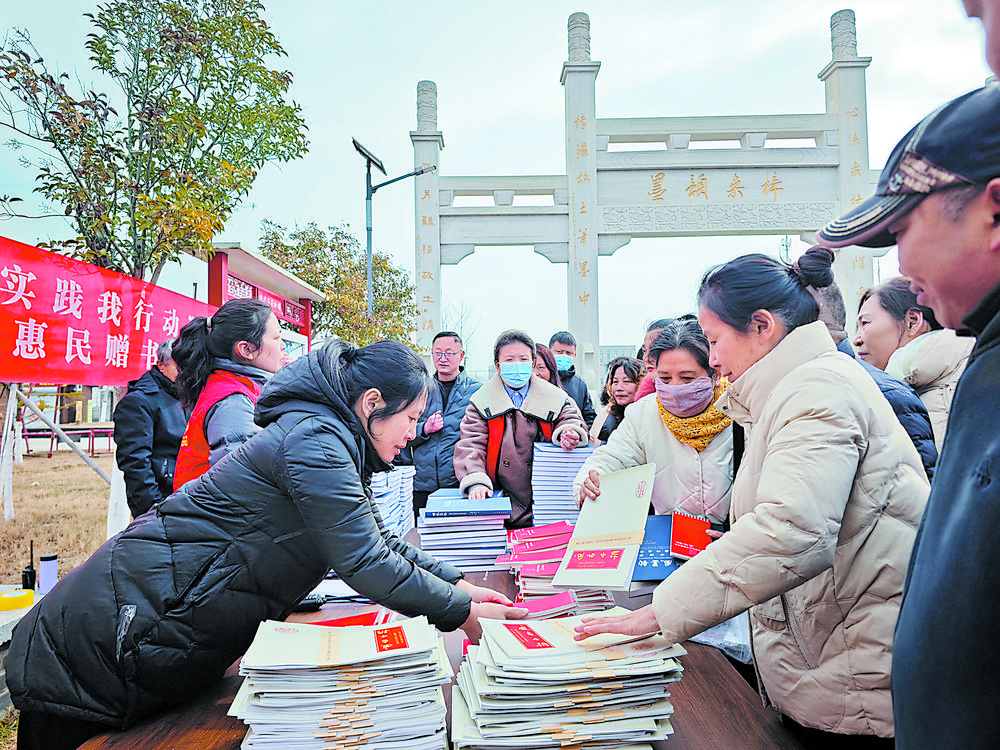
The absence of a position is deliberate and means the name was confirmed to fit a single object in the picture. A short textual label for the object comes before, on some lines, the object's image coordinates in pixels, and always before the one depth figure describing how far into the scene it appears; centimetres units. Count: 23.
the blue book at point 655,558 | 153
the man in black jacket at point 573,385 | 372
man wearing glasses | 306
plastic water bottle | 264
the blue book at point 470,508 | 176
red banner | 291
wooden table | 92
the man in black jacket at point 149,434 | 300
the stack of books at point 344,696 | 86
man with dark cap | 45
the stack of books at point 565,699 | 85
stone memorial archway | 780
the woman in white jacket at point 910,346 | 212
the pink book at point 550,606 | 126
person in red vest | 178
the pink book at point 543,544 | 168
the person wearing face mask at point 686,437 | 180
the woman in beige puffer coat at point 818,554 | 92
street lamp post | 763
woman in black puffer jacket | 107
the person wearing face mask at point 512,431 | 227
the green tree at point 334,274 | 1375
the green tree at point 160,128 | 373
